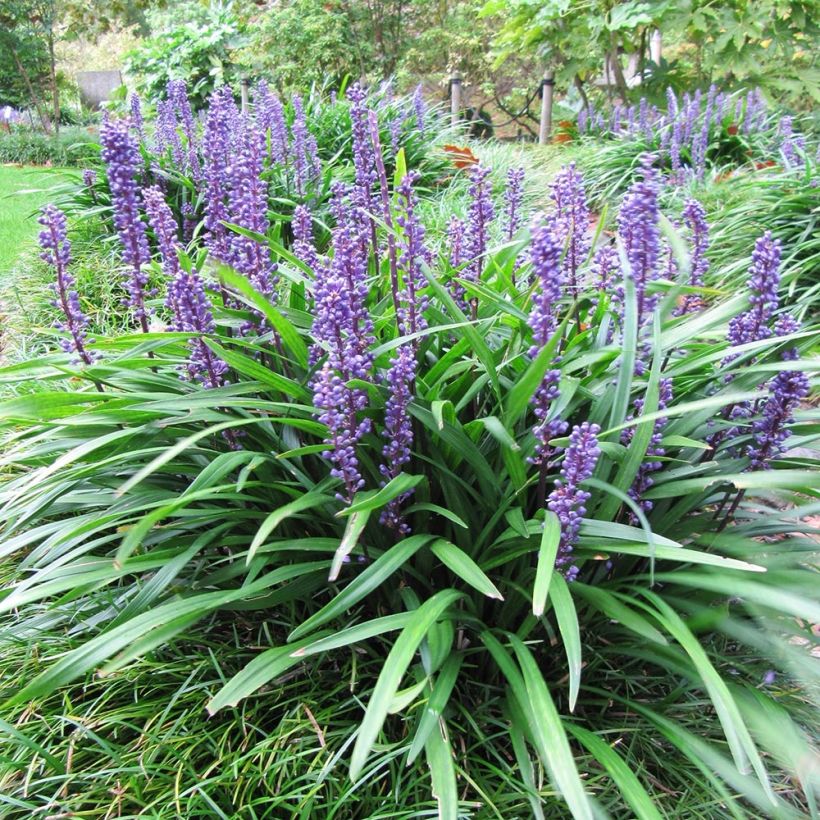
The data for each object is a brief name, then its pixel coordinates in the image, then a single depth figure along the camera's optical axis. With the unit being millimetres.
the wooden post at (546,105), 9586
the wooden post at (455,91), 9984
